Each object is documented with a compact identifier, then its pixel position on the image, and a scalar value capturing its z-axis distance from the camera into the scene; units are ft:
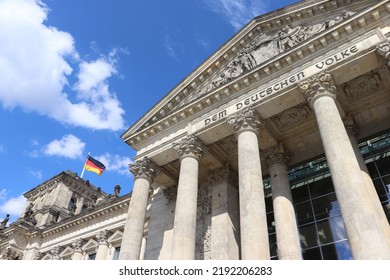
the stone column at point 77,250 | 93.09
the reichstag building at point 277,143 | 42.37
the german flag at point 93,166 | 126.72
